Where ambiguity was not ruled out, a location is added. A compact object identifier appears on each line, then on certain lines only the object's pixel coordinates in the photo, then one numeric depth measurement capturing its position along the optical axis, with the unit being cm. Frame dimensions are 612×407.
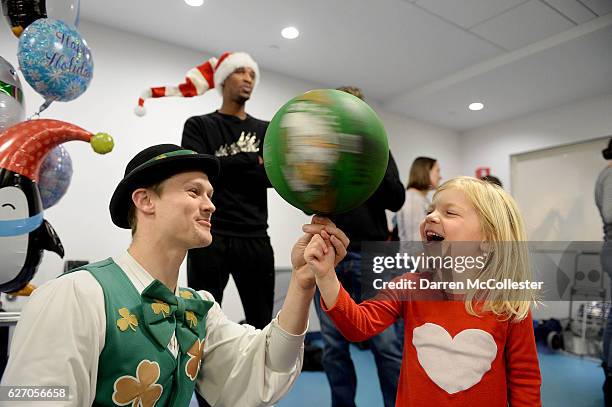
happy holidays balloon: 168
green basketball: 84
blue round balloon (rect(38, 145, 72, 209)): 179
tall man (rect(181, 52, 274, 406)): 174
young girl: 111
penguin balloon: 135
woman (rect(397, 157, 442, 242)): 279
